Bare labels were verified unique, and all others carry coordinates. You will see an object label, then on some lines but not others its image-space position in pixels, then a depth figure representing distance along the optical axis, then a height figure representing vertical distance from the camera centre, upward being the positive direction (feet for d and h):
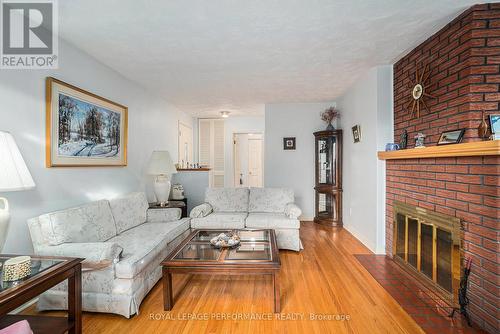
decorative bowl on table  7.95 -2.49
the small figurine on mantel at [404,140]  9.24 +1.01
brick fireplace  5.61 +0.25
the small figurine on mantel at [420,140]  8.02 +0.87
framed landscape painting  7.47 +1.40
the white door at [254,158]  21.58 +0.77
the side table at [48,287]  4.10 -2.19
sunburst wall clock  8.07 +2.58
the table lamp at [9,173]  4.52 -0.11
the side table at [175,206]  11.99 -1.93
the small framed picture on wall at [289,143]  16.78 +1.63
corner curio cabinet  15.08 -0.71
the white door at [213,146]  21.38 +1.82
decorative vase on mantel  6.00 +0.90
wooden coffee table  6.56 -2.66
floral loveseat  10.72 -2.29
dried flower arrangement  15.55 +3.30
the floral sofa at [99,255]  6.22 -2.47
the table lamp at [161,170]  12.27 -0.19
